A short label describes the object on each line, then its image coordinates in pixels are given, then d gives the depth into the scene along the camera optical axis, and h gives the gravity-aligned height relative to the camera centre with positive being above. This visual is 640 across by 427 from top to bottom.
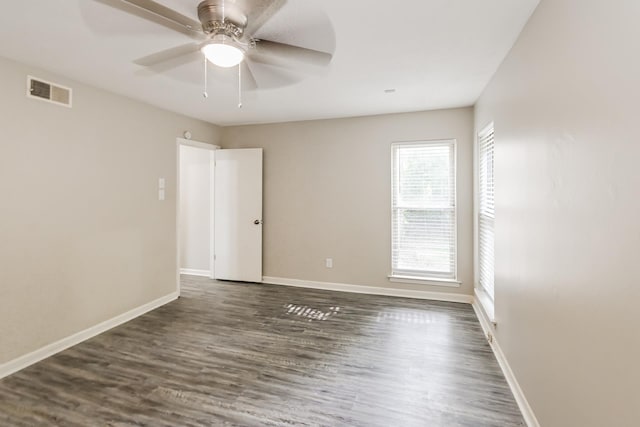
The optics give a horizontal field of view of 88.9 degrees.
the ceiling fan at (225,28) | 1.62 +1.00
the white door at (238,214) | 5.09 -0.07
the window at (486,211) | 3.32 +0.01
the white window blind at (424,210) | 4.28 +0.01
